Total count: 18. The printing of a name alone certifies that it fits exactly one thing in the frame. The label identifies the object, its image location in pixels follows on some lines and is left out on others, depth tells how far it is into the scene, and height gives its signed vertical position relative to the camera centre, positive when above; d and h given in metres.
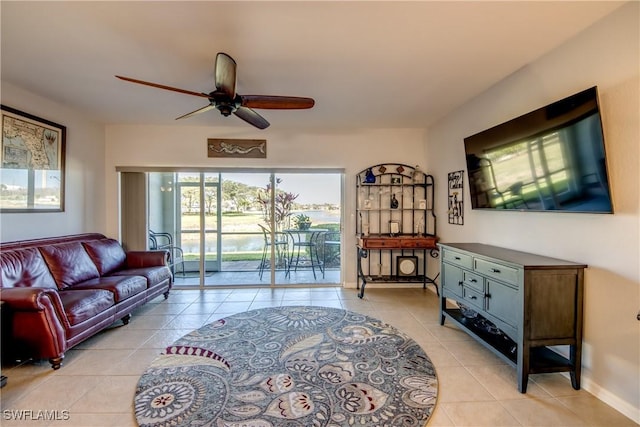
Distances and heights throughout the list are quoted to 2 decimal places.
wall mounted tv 1.87 +0.45
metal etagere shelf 4.57 +0.02
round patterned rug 1.81 -1.30
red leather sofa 2.24 -0.76
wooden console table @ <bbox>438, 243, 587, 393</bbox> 2.01 -0.71
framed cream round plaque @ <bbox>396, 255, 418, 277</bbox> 4.57 -0.83
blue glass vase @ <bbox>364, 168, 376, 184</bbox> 4.54 +0.62
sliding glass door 4.72 -0.09
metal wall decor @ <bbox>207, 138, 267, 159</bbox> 4.55 +1.11
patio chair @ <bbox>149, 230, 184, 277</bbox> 4.75 -0.53
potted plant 4.84 -0.10
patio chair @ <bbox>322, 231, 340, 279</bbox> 4.93 -0.56
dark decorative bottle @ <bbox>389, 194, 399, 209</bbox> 4.58 +0.20
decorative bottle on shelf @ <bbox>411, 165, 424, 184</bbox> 4.59 +0.65
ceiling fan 2.08 +1.04
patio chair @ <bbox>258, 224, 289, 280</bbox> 4.82 -0.58
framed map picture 2.97 +0.61
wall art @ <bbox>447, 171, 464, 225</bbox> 3.75 +0.22
